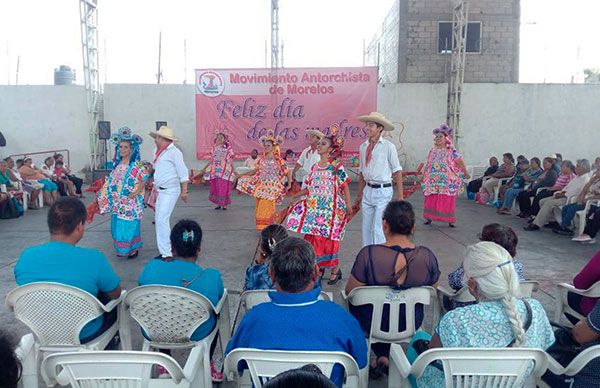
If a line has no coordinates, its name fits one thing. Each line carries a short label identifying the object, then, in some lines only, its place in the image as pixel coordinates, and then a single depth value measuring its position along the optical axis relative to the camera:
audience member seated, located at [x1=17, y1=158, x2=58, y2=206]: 10.26
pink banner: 12.99
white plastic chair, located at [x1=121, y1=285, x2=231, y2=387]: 2.65
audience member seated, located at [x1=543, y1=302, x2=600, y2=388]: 2.12
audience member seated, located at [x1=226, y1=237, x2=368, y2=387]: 2.00
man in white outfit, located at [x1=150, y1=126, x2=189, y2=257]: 5.76
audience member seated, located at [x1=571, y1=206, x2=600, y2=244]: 7.11
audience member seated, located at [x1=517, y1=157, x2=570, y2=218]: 8.98
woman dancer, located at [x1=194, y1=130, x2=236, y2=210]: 9.52
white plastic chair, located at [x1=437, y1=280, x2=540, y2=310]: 3.07
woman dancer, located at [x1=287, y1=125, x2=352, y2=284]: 5.09
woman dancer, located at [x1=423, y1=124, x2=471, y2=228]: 8.13
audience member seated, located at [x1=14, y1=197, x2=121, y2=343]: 2.73
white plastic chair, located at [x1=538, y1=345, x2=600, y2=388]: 2.06
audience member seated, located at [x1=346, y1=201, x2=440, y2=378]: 2.96
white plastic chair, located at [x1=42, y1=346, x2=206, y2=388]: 1.94
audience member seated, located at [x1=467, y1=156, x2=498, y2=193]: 11.33
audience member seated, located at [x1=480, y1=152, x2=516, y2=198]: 10.78
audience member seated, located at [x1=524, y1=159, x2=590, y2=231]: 7.79
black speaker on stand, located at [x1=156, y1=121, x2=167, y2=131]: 13.66
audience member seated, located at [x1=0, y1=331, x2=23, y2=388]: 1.23
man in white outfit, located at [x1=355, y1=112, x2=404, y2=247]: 5.39
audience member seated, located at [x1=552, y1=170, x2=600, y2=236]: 7.35
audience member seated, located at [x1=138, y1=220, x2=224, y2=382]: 2.83
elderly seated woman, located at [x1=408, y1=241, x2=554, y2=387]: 2.05
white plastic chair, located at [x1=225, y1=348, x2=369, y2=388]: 1.88
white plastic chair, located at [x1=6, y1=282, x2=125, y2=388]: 2.62
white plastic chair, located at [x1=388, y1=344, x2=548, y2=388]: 1.97
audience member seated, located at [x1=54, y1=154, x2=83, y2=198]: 11.77
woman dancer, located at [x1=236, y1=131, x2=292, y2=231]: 7.28
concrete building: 15.41
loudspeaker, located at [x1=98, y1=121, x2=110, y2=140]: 13.12
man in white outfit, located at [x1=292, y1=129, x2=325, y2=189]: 6.99
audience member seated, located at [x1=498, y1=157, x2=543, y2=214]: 9.64
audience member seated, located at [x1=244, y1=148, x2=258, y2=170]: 12.48
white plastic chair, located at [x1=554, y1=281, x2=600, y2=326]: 3.12
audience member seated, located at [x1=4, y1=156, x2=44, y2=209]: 9.95
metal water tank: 17.70
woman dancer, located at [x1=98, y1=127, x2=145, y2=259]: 6.04
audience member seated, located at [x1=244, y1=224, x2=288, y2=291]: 3.04
